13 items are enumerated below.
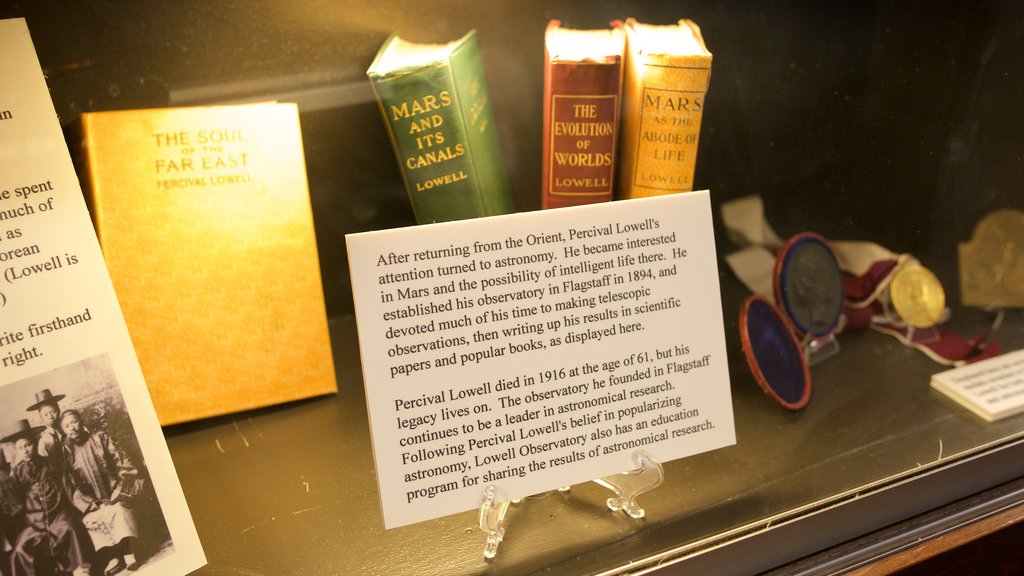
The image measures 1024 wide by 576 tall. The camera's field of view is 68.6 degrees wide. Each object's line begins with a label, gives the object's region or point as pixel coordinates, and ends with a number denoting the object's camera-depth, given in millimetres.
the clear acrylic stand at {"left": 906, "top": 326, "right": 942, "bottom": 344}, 1249
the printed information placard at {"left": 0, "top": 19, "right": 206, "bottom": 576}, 660
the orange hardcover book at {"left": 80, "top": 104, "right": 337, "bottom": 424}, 919
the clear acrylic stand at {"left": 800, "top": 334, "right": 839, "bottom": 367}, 1194
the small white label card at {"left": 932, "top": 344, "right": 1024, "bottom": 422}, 1087
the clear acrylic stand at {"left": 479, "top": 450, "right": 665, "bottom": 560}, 758
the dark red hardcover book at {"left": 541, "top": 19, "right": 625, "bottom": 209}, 921
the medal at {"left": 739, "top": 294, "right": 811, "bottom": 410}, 1062
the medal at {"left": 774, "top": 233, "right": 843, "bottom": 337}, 1153
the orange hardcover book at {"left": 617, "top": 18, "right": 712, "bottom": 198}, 931
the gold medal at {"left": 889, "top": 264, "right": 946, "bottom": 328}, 1250
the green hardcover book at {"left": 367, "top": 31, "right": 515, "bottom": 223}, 903
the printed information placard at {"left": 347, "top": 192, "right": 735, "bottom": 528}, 699
